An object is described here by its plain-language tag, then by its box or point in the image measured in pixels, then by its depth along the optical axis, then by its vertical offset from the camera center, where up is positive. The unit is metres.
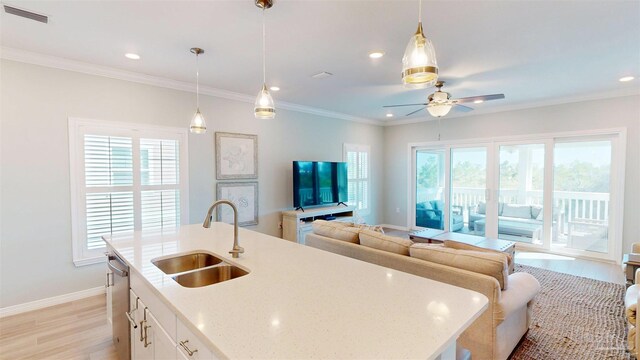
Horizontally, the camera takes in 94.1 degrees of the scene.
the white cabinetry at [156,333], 1.20 -0.77
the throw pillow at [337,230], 3.00 -0.63
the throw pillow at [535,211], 5.36 -0.71
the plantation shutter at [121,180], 3.41 -0.12
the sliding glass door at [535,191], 4.80 -0.37
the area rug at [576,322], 2.43 -1.46
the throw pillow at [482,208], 6.03 -0.75
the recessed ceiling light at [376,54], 3.06 +1.23
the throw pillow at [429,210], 6.84 -0.91
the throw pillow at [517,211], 5.52 -0.75
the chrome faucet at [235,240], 1.90 -0.45
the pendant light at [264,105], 2.30 +0.51
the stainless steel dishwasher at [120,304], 2.00 -0.96
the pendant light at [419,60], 1.44 +0.54
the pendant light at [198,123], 3.02 +0.49
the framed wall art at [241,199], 4.60 -0.46
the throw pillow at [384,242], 2.58 -0.64
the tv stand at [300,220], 5.11 -0.87
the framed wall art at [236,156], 4.56 +0.24
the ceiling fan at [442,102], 3.76 +0.89
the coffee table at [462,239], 4.02 -0.99
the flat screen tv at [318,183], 5.38 -0.23
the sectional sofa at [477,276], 2.02 -0.78
